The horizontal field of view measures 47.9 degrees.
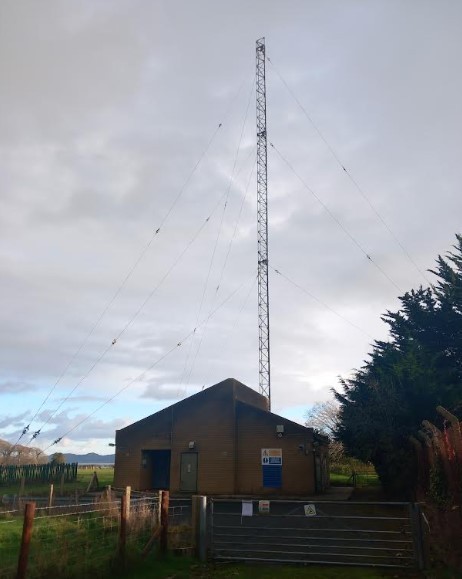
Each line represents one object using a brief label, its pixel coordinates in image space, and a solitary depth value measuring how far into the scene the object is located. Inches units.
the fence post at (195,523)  497.8
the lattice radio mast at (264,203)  1663.4
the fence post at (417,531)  435.6
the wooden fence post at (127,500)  457.7
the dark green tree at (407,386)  936.3
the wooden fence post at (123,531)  420.8
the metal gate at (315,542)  447.2
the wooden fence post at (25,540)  325.0
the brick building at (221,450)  1286.9
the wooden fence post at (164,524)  488.7
